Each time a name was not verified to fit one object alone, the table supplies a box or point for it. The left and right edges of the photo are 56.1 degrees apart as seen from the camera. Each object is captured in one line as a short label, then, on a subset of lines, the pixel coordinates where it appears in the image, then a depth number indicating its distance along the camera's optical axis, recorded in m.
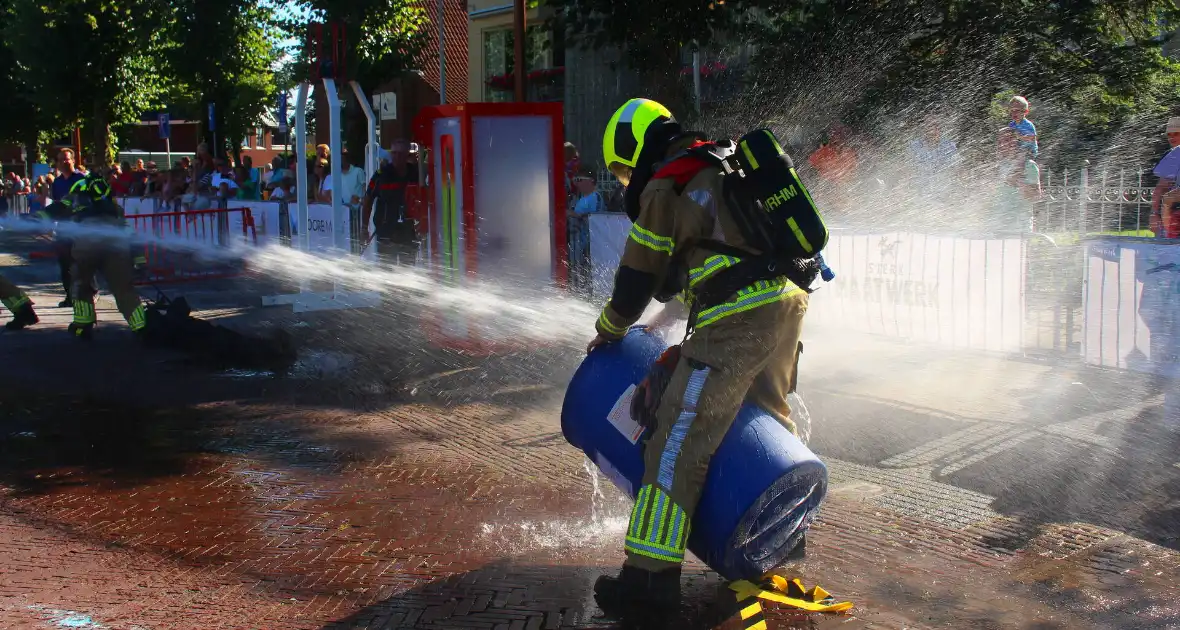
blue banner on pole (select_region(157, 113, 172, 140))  26.95
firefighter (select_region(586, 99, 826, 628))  3.58
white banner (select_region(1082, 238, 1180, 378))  6.61
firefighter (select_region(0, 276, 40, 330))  9.99
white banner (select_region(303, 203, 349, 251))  13.56
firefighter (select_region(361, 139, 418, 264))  11.35
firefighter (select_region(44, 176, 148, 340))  9.54
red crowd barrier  15.39
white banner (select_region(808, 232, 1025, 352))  7.67
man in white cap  7.41
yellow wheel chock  3.69
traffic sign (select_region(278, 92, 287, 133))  18.94
